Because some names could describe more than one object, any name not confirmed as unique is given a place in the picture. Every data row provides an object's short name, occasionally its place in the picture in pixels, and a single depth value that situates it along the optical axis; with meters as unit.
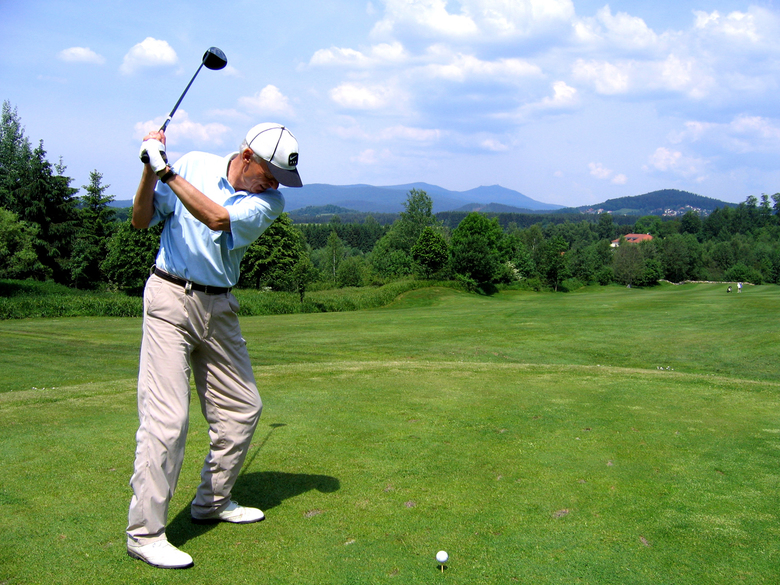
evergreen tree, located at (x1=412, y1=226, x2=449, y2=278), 79.88
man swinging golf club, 4.02
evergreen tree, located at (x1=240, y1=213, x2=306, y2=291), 70.25
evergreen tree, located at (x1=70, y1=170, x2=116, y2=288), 65.81
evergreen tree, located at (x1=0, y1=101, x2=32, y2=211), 66.06
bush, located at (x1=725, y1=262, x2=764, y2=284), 132.00
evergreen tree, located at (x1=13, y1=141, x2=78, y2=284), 64.31
